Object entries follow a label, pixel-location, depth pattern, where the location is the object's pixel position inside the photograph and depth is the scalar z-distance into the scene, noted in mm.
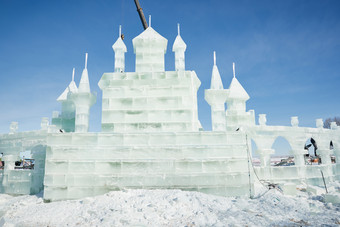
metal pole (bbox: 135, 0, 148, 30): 26253
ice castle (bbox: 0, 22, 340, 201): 10422
